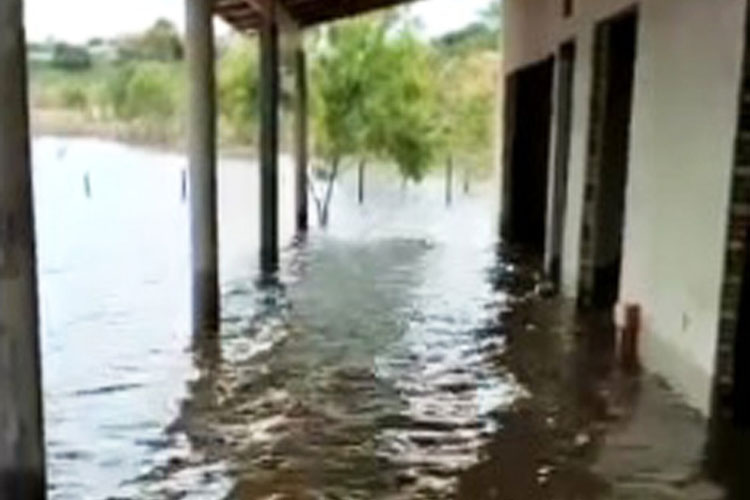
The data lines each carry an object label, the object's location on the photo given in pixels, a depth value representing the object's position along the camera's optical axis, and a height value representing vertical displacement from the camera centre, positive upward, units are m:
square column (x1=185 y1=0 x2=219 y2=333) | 11.26 -0.64
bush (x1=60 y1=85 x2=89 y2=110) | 42.78 -0.20
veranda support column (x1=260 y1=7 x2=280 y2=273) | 16.86 -0.50
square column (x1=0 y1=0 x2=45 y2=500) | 5.79 -1.05
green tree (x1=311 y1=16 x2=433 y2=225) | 24.94 +0.07
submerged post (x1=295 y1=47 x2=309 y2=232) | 21.95 -0.86
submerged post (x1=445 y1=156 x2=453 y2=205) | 31.50 -2.08
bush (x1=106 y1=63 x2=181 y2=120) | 44.03 +0.03
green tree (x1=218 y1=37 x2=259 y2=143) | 30.52 +0.20
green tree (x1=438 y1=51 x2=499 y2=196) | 35.16 -0.37
